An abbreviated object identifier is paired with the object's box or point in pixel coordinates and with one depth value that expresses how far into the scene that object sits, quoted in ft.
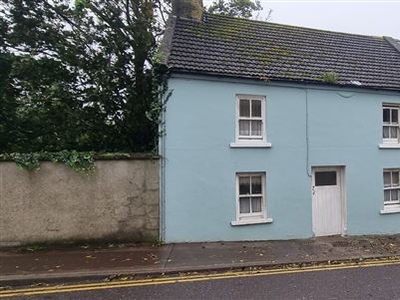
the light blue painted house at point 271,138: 37.70
